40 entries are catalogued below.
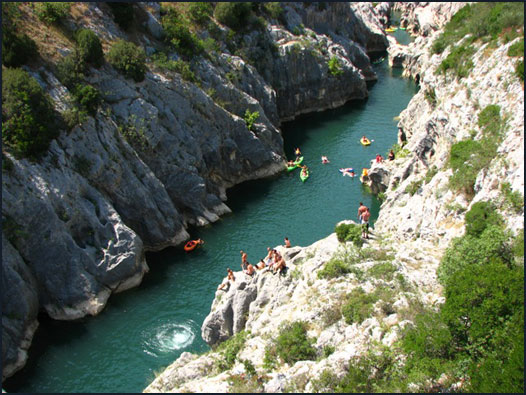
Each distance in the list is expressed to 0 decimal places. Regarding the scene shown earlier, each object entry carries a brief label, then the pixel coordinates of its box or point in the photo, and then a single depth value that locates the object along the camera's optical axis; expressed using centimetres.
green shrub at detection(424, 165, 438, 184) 3672
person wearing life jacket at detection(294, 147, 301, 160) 5938
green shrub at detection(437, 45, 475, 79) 4031
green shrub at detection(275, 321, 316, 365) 2277
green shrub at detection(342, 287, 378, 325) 2355
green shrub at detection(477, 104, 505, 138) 3170
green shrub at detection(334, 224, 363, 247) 3005
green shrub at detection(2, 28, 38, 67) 3972
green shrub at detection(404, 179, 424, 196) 3828
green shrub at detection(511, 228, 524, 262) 2406
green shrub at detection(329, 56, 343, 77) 7500
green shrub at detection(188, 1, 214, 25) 6088
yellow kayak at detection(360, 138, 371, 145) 6250
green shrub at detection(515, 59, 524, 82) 3185
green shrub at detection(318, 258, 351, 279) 2703
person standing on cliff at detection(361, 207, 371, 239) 3089
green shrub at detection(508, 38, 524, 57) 3344
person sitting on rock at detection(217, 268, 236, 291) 3288
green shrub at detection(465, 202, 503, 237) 2658
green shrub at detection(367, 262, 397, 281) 2616
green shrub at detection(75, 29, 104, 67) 4466
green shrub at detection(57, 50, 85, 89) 4259
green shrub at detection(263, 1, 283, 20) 7200
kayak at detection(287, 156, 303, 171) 5697
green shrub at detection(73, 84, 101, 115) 4153
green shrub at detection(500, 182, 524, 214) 2588
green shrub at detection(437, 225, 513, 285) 2462
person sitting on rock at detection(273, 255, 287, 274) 3005
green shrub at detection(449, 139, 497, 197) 3052
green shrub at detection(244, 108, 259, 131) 5584
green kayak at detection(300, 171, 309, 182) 5428
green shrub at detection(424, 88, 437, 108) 4816
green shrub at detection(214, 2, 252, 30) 6316
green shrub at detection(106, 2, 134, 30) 5162
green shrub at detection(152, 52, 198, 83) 5034
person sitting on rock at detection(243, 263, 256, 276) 3259
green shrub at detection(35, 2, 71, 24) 4597
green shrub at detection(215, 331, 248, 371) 2434
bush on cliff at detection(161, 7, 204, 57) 5419
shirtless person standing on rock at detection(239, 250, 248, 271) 3570
